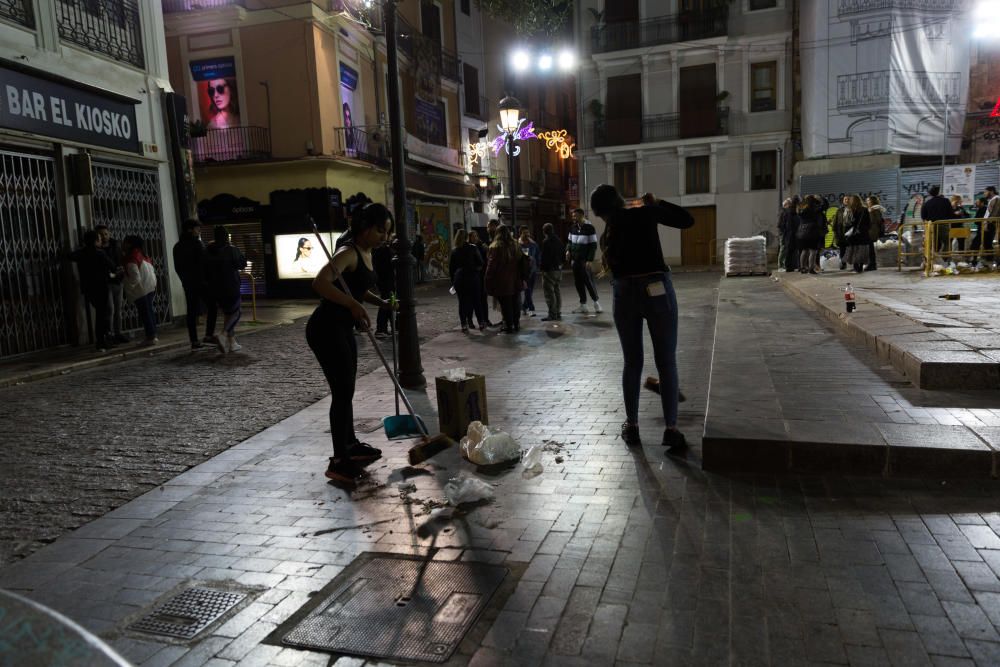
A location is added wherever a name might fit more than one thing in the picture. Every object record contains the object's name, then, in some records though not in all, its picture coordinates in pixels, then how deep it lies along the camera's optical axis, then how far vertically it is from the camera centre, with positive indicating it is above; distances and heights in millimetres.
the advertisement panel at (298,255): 20016 +0
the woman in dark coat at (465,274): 11266 -432
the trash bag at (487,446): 4633 -1342
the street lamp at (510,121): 13812 +2489
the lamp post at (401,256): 7094 -62
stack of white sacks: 18156 -537
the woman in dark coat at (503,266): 10656 -318
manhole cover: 2604 -1455
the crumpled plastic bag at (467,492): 3963 -1391
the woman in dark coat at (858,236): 13437 -139
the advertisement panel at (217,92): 20172 +4818
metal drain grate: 2789 -1464
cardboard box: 5246 -1179
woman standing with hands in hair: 4629 -293
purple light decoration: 22034 +3584
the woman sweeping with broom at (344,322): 4457 -446
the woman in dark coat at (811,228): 14461 +61
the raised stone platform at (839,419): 3885 -1201
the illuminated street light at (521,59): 15619 +4159
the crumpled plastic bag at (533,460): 4477 -1395
